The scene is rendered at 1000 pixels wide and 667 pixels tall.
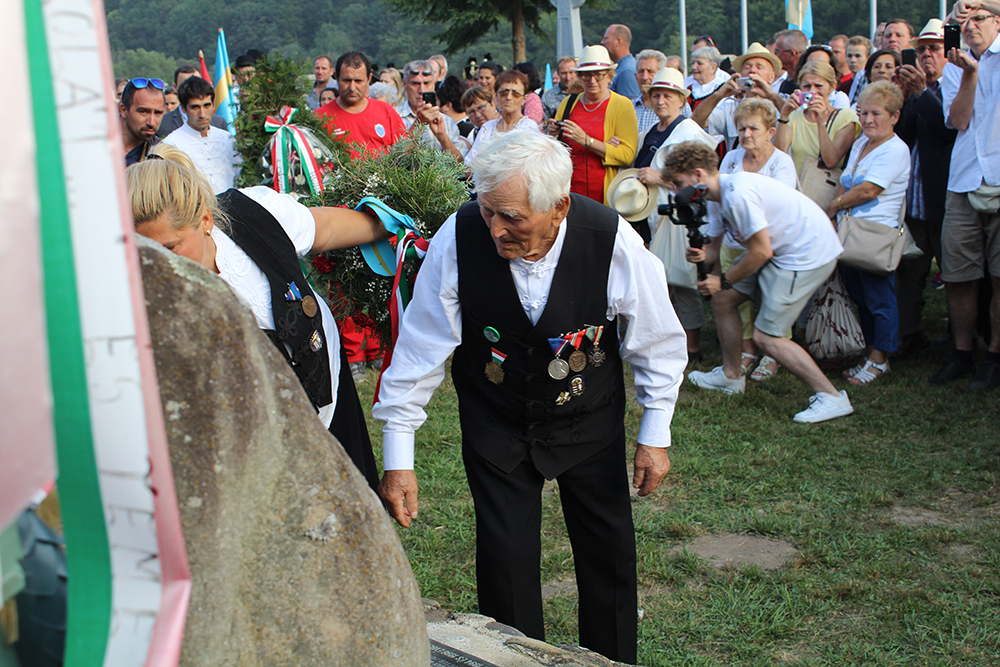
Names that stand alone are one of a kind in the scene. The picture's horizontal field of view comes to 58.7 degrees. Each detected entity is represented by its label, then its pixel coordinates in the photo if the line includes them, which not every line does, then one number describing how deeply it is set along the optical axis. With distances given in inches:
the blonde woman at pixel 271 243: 91.0
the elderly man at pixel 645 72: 277.3
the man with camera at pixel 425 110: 270.5
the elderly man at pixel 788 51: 305.5
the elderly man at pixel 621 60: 328.8
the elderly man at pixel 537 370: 100.0
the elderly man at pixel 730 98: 269.3
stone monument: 49.4
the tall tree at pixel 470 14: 1000.2
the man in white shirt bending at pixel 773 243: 205.9
